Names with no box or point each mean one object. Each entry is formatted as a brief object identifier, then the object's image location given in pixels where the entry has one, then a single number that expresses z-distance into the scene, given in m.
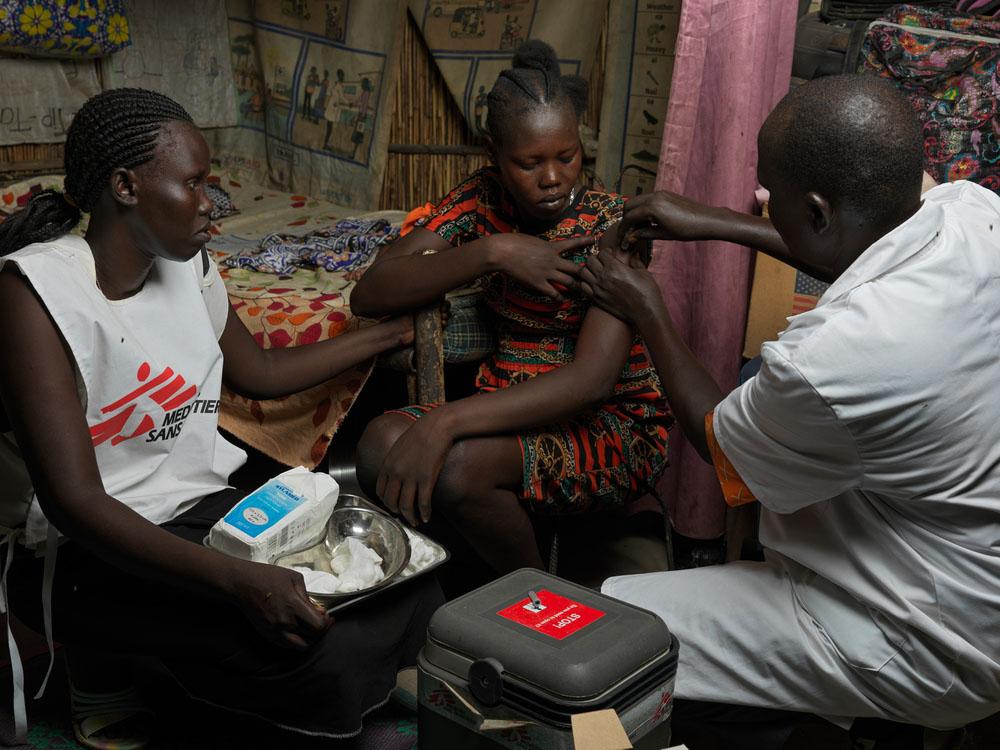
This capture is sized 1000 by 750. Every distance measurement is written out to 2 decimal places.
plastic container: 1.38
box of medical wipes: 1.74
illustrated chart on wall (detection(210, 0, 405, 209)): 4.12
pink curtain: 2.46
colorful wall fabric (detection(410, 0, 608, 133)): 3.46
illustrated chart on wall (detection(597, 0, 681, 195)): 3.33
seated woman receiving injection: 2.11
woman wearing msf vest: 1.66
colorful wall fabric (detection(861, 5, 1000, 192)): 2.40
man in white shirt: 1.33
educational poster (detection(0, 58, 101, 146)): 3.97
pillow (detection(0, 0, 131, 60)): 3.70
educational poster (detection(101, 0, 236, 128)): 4.42
